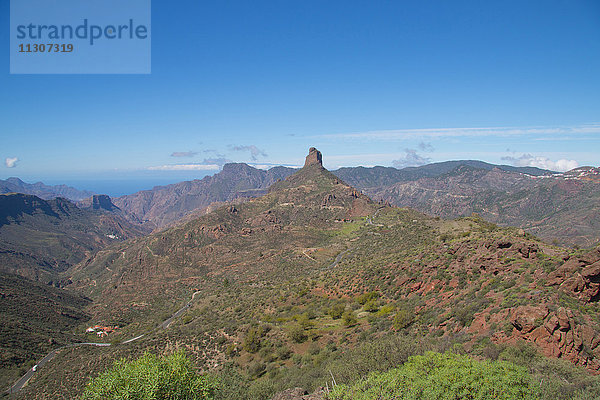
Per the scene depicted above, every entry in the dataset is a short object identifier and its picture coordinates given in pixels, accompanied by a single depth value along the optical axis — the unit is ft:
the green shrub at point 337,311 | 122.42
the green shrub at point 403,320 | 89.71
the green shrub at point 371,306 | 115.24
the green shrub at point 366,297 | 124.98
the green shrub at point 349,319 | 108.77
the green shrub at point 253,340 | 109.29
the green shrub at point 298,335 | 106.63
